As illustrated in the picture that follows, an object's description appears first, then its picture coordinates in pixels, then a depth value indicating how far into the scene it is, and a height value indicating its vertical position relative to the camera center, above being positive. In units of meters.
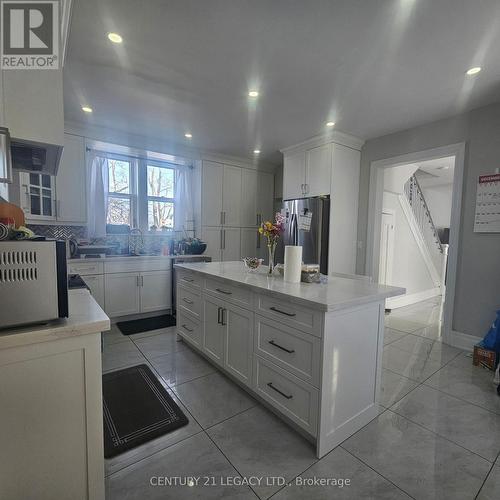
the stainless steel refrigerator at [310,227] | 3.66 +0.03
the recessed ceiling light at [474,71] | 2.12 +1.30
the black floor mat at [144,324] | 3.35 -1.31
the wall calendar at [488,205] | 2.70 +0.29
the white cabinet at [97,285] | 3.35 -0.76
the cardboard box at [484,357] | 2.44 -1.16
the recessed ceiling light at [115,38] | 1.84 +1.30
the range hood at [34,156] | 1.37 +0.39
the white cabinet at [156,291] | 3.76 -0.93
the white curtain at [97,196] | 3.72 +0.40
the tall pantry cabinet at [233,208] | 4.56 +0.36
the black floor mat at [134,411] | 1.59 -1.26
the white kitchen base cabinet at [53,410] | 0.87 -0.65
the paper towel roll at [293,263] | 1.90 -0.24
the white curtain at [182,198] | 4.48 +0.48
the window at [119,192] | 4.02 +0.51
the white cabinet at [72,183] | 3.37 +0.52
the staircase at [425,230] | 5.11 +0.03
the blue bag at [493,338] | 2.49 -0.98
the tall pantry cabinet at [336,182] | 3.63 +0.67
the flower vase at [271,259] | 2.19 -0.25
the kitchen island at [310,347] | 1.44 -0.72
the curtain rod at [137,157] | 3.78 +1.05
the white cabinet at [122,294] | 3.48 -0.91
